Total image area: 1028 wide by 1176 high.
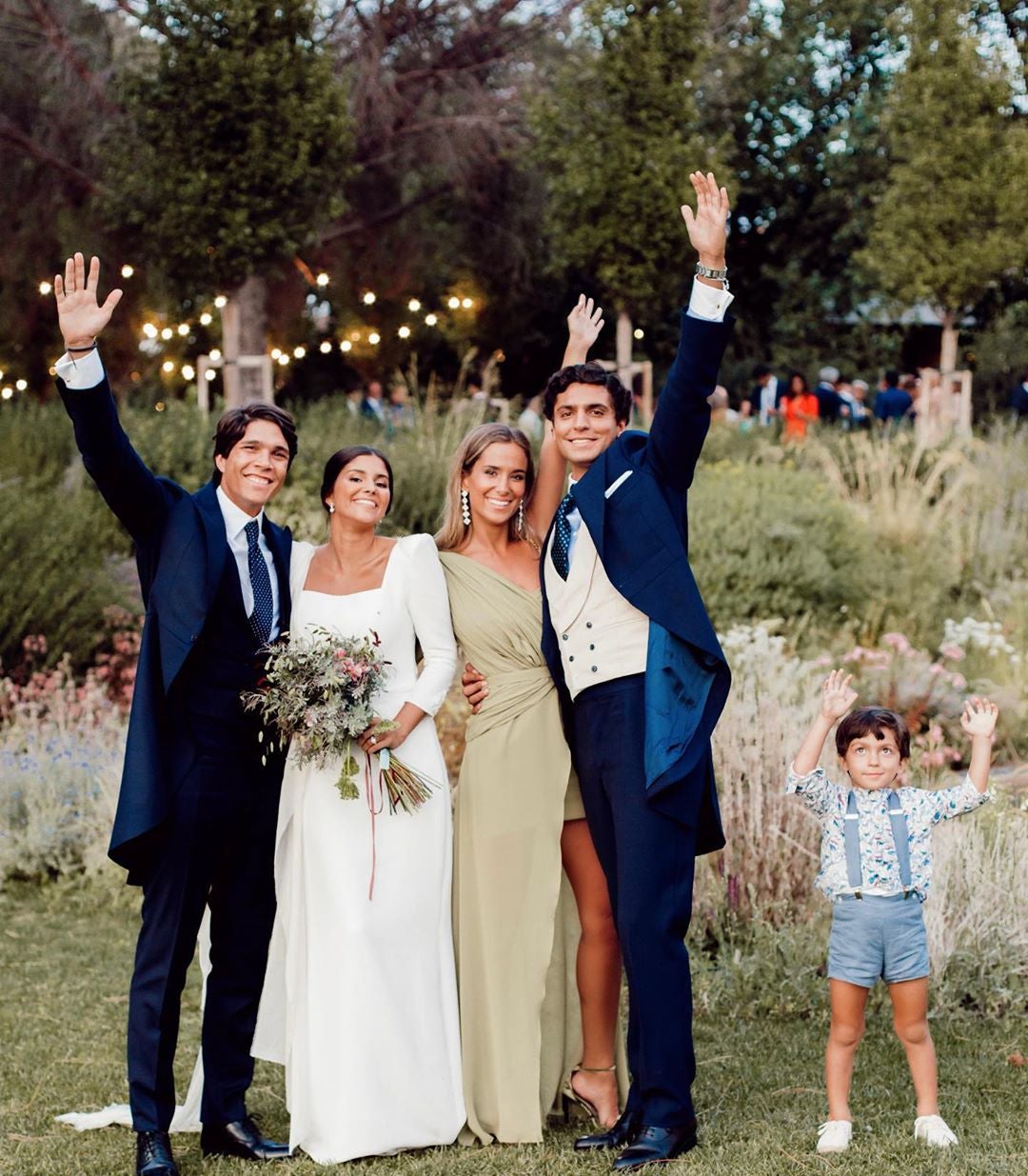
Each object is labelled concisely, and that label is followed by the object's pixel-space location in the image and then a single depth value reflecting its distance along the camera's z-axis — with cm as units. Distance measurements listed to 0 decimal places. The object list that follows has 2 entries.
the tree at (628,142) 1680
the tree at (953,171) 1731
